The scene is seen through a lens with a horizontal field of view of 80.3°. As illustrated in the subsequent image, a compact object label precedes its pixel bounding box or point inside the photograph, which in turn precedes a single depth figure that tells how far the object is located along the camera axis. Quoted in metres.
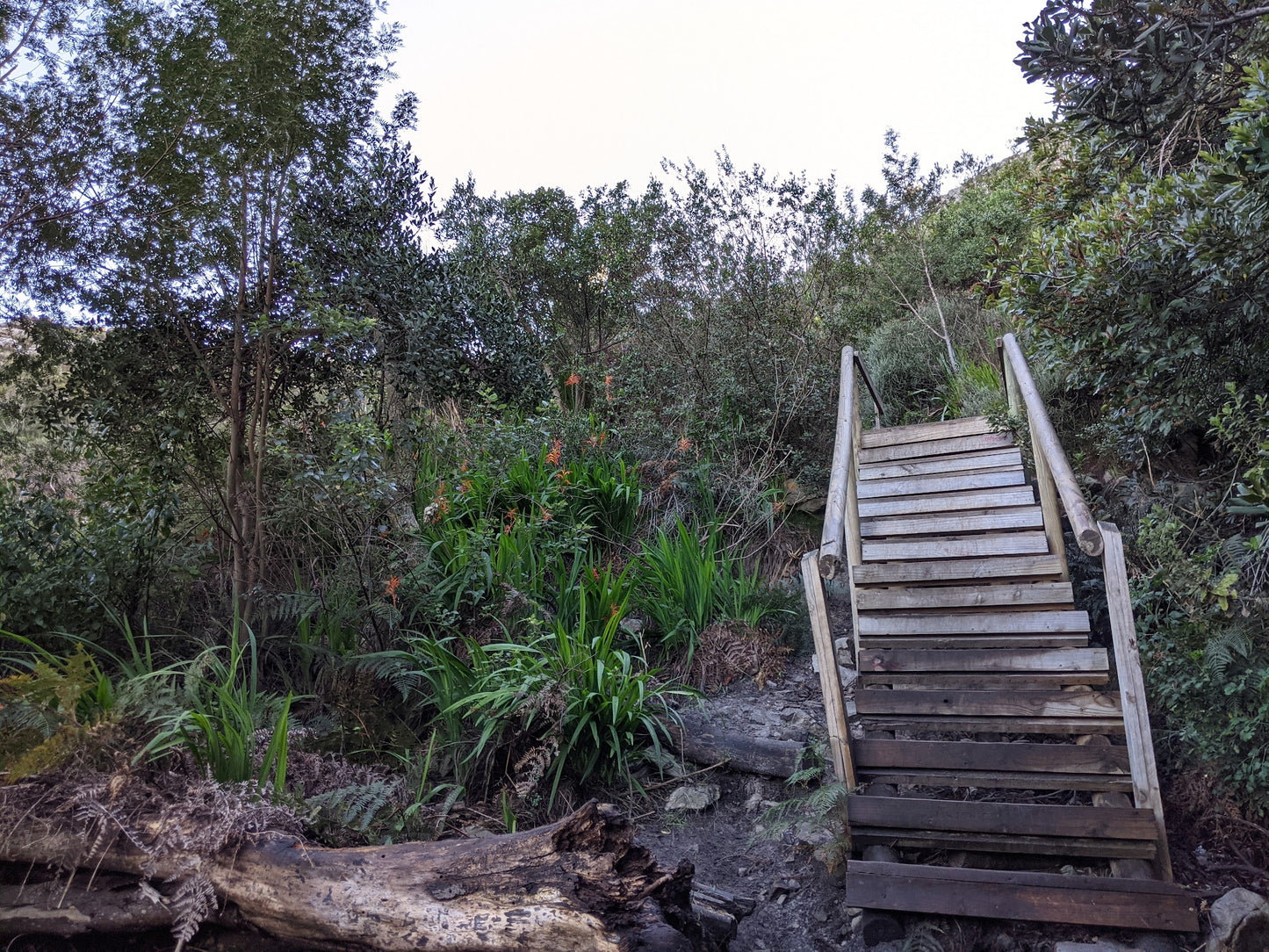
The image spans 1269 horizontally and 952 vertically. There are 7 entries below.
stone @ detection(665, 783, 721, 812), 4.05
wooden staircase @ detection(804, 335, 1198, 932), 3.07
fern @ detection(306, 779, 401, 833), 2.56
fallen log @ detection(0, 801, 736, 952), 1.97
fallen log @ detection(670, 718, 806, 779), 4.22
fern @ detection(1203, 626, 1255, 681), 3.39
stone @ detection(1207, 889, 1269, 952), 2.76
